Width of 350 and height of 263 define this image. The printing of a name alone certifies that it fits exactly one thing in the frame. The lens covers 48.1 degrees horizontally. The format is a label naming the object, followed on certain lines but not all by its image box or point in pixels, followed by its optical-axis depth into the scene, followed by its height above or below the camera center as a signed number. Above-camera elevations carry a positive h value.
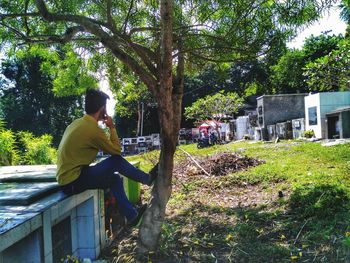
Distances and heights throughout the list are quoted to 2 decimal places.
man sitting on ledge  4.04 -0.21
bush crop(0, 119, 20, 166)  9.77 -0.22
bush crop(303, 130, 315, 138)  20.06 -0.30
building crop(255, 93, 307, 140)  24.62 +1.30
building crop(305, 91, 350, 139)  17.56 +0.63
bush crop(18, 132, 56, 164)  11.04 -0.40
